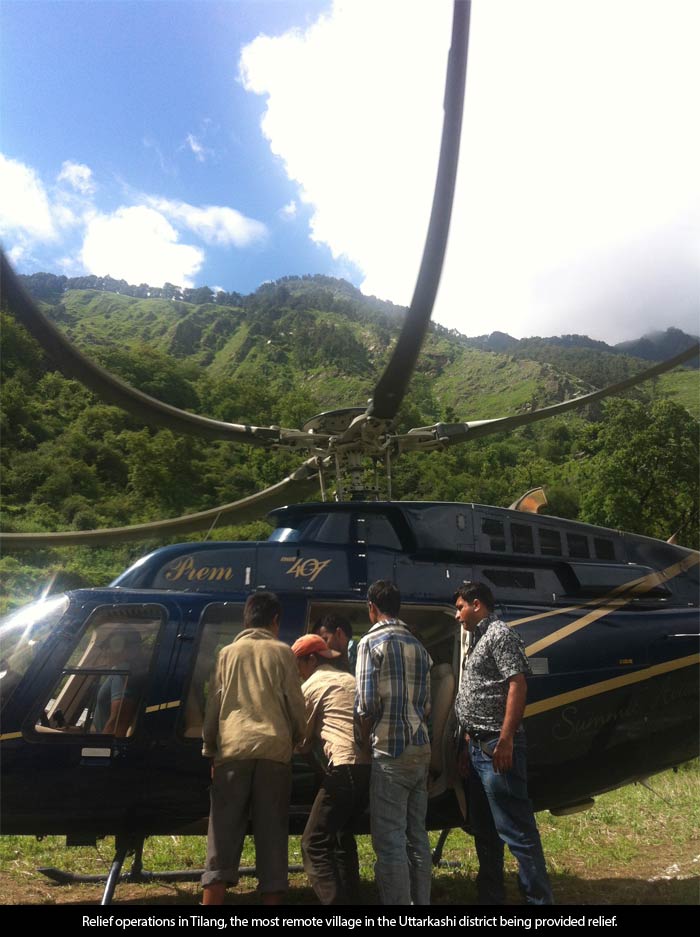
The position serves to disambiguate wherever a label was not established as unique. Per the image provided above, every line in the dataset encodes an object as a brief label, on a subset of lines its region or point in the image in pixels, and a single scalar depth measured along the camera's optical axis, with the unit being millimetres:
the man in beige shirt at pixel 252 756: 3283
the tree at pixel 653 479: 30344
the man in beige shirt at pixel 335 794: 3459
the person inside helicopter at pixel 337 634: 3986
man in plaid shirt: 3393
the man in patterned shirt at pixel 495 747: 3582
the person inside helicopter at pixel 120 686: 4242
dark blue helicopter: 4102
